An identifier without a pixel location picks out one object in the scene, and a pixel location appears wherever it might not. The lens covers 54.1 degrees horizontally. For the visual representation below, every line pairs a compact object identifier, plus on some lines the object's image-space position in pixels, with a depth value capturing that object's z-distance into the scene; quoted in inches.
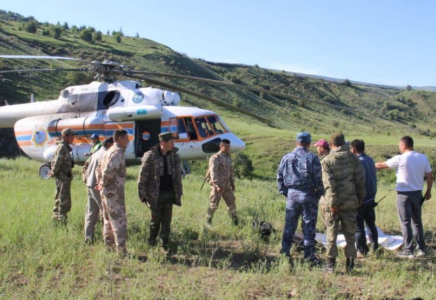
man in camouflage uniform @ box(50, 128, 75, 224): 285.2
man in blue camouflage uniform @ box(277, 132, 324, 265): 222.1
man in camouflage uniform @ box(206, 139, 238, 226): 310.2
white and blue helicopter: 486.0
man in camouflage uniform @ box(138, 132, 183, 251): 234.4
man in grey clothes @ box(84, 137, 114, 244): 253.6
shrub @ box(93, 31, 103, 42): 2492.9
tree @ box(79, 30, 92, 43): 2372.5
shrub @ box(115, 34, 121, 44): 2623.5
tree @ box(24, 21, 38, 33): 2297.5
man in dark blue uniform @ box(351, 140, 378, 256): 254.1
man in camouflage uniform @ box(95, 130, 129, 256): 227.0
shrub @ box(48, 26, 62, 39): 2228.3
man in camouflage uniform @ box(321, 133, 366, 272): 216.5
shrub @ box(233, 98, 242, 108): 1869.6
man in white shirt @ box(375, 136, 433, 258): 252.4
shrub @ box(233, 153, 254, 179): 740.0
